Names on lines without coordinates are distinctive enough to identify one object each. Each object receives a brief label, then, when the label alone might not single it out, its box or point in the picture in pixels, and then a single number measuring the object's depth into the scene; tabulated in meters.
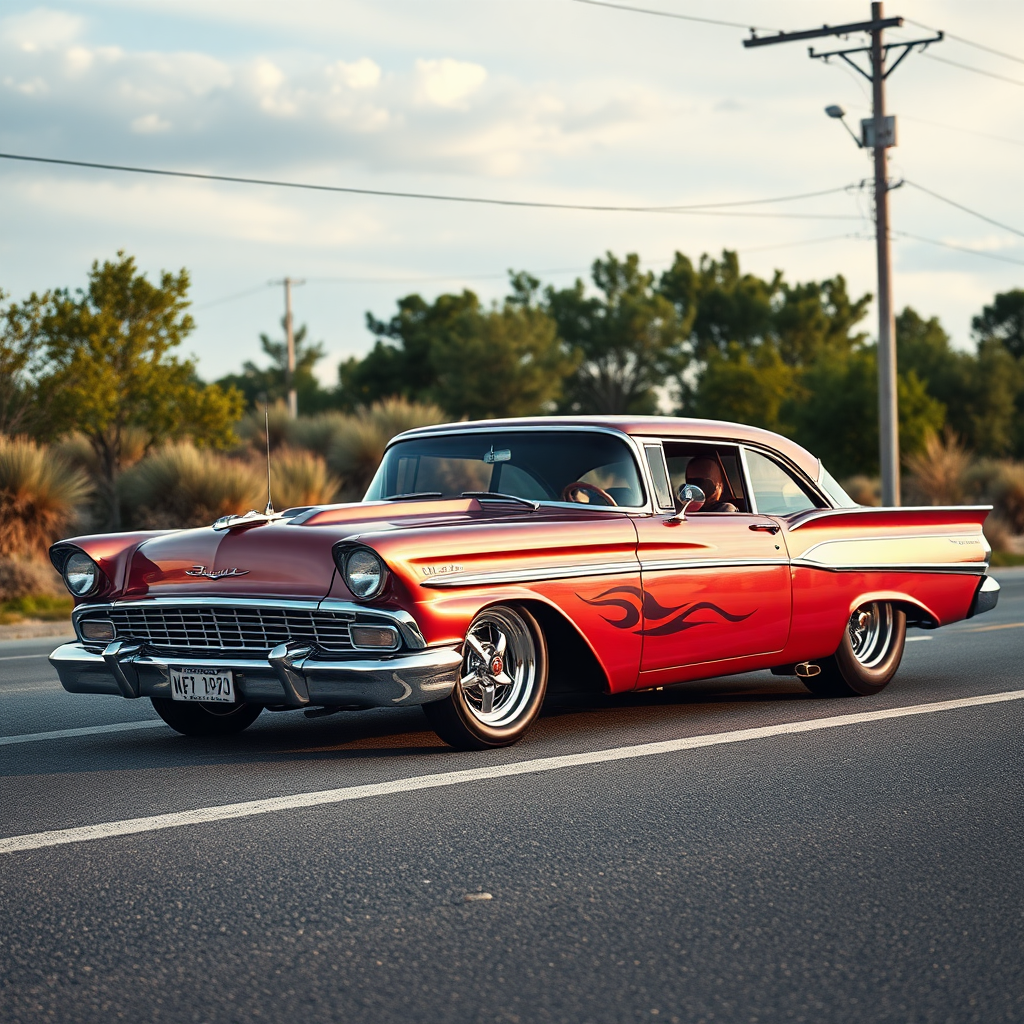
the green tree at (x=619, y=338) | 70.62
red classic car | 6.66
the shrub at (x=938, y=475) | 32.84
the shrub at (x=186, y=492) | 22.66
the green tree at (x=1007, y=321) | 84.44
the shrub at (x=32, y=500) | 20.17
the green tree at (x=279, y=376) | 76.94
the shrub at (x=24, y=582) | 18.47
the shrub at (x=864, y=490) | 34.66
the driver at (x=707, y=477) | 8.57
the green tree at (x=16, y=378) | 23.89
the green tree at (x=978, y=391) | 56.88
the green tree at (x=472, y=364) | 57.66
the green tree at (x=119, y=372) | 24.53
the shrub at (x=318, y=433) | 29.08
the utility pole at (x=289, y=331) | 61.62
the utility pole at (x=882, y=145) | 26.84
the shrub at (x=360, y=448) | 26.92
